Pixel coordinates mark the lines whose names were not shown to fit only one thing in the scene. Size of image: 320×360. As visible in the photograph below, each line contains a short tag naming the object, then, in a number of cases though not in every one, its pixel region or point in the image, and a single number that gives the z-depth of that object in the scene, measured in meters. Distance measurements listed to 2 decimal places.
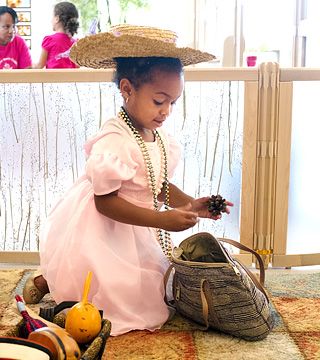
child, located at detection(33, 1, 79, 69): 3.83
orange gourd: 1.33
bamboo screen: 2.44
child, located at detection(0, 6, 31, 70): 3.76
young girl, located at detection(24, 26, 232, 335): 1.74
